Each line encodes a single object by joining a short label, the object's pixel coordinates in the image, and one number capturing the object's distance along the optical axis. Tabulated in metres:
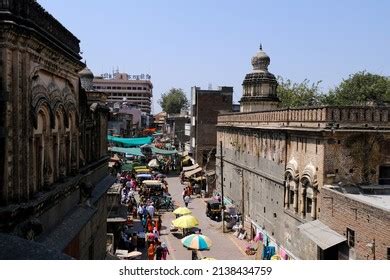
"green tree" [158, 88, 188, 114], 103.31
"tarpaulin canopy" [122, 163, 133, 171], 40.97
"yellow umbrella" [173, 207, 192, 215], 23.55
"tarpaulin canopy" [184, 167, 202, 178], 40.17
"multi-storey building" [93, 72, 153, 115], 116.98
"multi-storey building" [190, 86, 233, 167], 44.84
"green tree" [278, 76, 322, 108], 51.41
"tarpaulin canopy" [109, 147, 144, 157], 42.84
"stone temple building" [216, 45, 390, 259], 14.01
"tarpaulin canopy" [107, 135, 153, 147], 44.62
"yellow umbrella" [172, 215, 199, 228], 21.04
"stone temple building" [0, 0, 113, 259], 8.20
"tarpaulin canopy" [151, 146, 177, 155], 47.97
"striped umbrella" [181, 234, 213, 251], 16.52
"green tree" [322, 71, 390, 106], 44.94
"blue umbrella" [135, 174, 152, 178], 36.94
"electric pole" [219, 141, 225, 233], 24.80
